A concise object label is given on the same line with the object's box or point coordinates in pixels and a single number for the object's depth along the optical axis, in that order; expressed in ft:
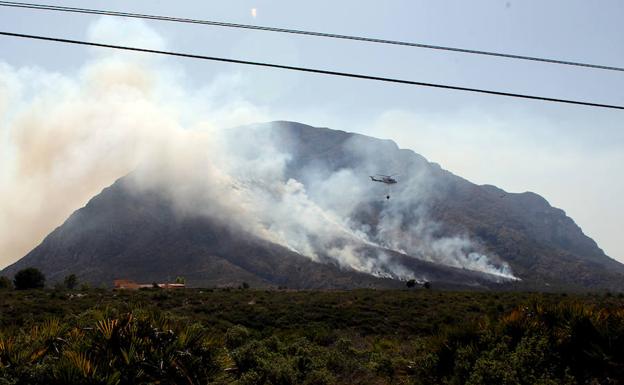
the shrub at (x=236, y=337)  72.70
